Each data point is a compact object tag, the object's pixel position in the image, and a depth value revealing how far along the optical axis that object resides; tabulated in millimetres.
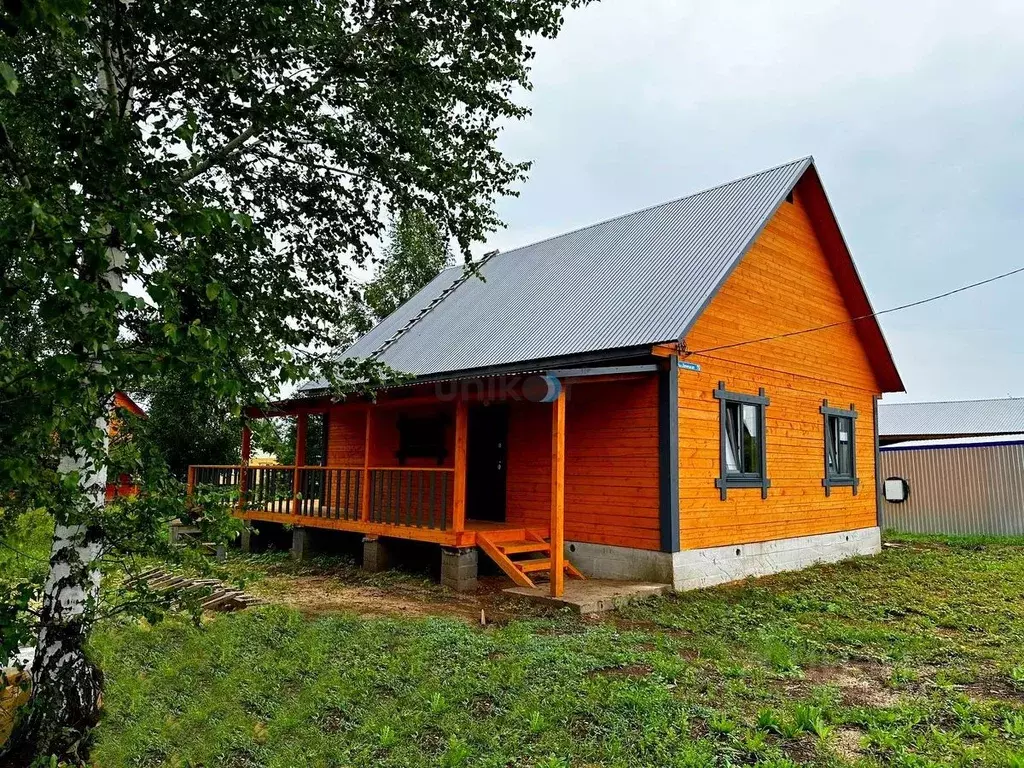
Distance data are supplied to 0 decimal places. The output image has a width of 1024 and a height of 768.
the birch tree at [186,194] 2707
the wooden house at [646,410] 9367
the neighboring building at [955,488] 16844
